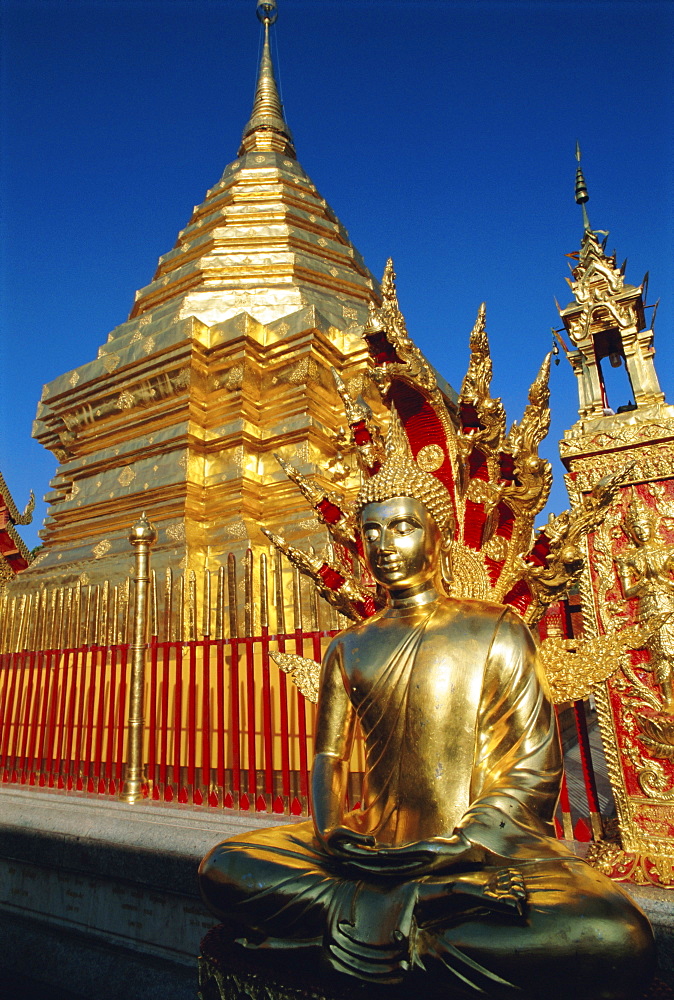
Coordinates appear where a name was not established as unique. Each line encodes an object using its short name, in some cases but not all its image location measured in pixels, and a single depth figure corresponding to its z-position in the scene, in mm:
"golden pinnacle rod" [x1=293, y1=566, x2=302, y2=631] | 4316
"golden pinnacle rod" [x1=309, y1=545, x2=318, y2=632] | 4565
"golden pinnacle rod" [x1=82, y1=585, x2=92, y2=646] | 5285
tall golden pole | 4367
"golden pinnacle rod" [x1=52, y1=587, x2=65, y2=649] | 5508
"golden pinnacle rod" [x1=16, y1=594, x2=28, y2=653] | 5938
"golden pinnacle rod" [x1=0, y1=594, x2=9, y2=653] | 6188
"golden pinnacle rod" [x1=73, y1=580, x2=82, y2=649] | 5363
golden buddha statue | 1634
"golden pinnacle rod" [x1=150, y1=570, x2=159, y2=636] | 4863
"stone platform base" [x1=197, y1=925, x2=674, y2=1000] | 1724
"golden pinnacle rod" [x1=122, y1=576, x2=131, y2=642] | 5008
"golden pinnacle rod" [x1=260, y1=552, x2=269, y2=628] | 4371
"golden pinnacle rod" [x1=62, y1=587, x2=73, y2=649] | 5426
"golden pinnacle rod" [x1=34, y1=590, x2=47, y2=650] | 5637
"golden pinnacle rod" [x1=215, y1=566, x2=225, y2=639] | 4613
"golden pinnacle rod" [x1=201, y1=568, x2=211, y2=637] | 4589
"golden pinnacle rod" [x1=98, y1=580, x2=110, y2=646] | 5133
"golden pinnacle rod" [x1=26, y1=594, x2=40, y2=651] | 5758
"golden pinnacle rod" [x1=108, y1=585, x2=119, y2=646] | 5055
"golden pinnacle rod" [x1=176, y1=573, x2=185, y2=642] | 4738
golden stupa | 7062
